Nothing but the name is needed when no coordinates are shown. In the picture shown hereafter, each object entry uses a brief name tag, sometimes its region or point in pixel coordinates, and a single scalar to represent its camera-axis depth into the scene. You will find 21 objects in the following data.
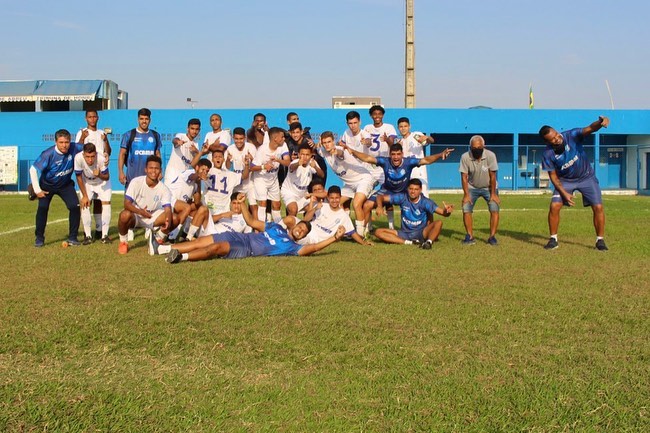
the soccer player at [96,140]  11.51
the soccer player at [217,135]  12.26
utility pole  31.42
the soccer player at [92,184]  11.00
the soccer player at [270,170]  11.69
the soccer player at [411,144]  12.01
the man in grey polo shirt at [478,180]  10.90
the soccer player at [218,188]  10.97
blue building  34.66
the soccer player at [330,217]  10.15
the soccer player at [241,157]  11.69
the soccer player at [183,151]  12.02
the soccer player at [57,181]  10.58
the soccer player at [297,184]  11.58
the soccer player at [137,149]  11.62
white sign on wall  32.47
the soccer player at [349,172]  11.72
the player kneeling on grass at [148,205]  9.79
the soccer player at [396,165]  11.26
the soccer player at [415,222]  10.73
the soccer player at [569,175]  10.19
